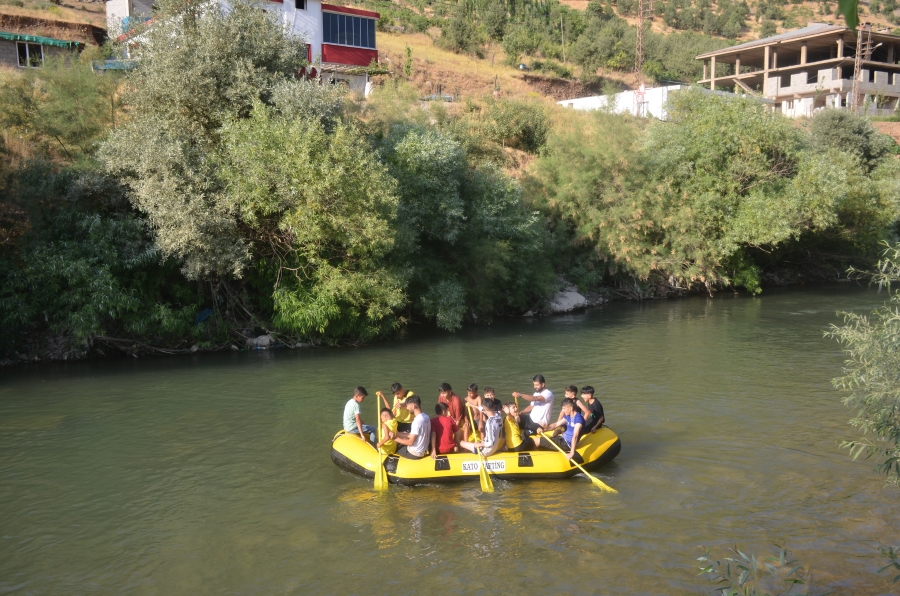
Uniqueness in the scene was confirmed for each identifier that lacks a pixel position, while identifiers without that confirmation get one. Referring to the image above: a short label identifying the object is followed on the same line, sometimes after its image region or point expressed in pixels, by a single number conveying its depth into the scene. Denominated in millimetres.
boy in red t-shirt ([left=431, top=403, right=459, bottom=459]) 11039
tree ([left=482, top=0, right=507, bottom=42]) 60469
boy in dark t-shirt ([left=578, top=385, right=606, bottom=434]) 11438
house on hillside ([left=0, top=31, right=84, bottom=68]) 31984
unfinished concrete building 50000
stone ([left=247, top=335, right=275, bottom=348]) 20609
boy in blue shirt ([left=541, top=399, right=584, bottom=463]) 10898
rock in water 27203
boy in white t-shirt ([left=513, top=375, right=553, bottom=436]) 11992
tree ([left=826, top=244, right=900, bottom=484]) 5934
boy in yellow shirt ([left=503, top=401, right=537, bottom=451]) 11242
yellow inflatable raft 10680
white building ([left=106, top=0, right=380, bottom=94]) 35750
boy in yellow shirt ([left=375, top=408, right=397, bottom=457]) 10891
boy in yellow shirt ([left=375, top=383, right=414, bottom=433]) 11664
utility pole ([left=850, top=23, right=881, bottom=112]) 47425
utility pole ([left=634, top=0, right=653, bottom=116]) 39750
